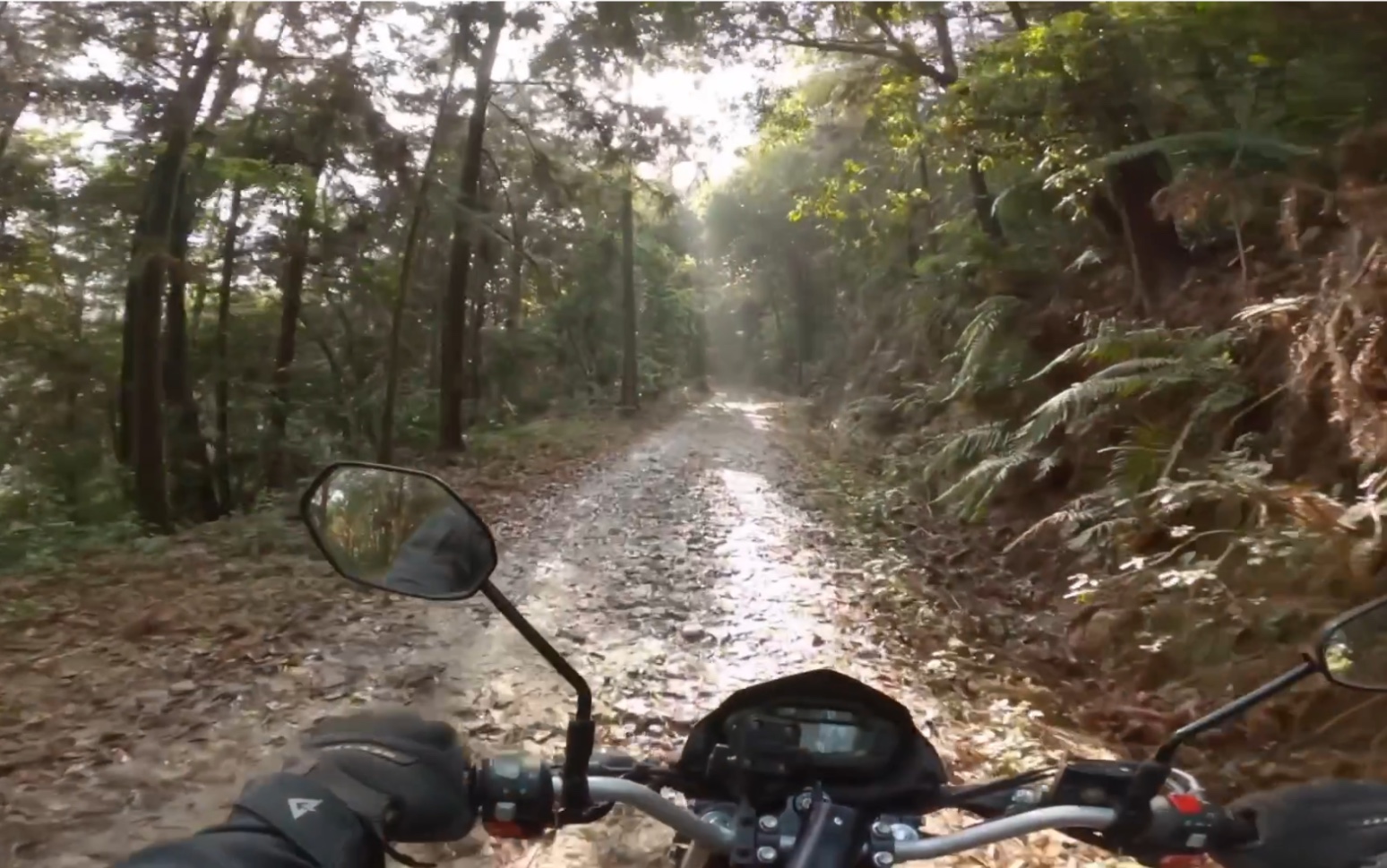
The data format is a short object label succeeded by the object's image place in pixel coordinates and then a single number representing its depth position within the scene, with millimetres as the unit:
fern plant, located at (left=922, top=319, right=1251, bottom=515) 6492
